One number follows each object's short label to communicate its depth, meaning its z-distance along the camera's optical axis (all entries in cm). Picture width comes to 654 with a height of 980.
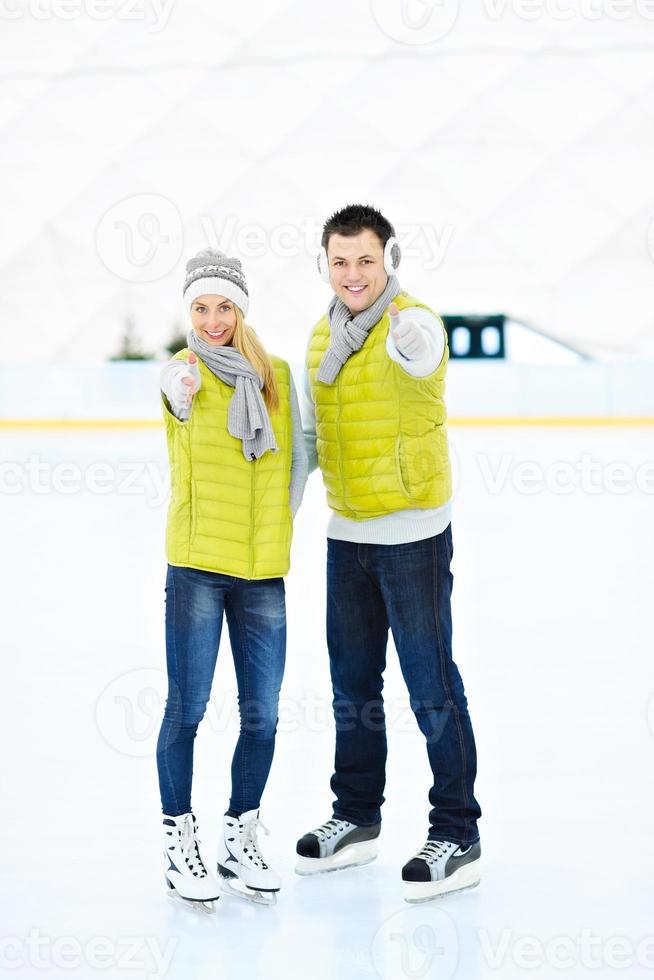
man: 650
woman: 632
